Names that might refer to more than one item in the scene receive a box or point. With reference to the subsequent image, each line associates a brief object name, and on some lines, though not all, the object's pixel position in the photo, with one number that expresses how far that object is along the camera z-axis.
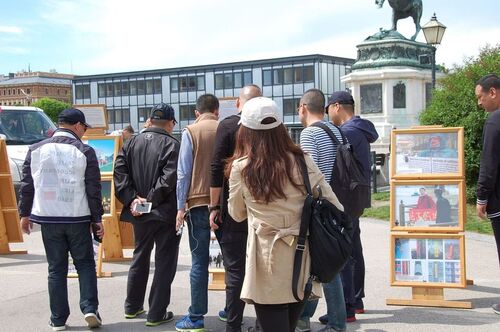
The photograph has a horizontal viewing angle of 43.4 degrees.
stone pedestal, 20.45
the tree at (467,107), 13.09
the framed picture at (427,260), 6.44
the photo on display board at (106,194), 8.46
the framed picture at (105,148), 8.40
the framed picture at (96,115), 9.07
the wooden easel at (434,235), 6.38
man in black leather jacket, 5.74
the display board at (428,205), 6.52
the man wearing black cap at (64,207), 5.55
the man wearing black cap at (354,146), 5.86
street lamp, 15.47
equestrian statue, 21.94
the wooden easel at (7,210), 9.48
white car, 14.31
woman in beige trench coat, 3.63
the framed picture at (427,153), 6.55
